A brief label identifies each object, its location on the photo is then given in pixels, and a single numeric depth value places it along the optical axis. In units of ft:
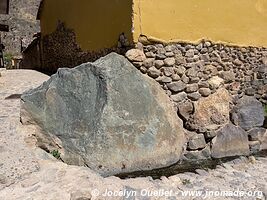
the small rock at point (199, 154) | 17.41
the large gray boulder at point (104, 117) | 14.17
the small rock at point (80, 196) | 10.26
